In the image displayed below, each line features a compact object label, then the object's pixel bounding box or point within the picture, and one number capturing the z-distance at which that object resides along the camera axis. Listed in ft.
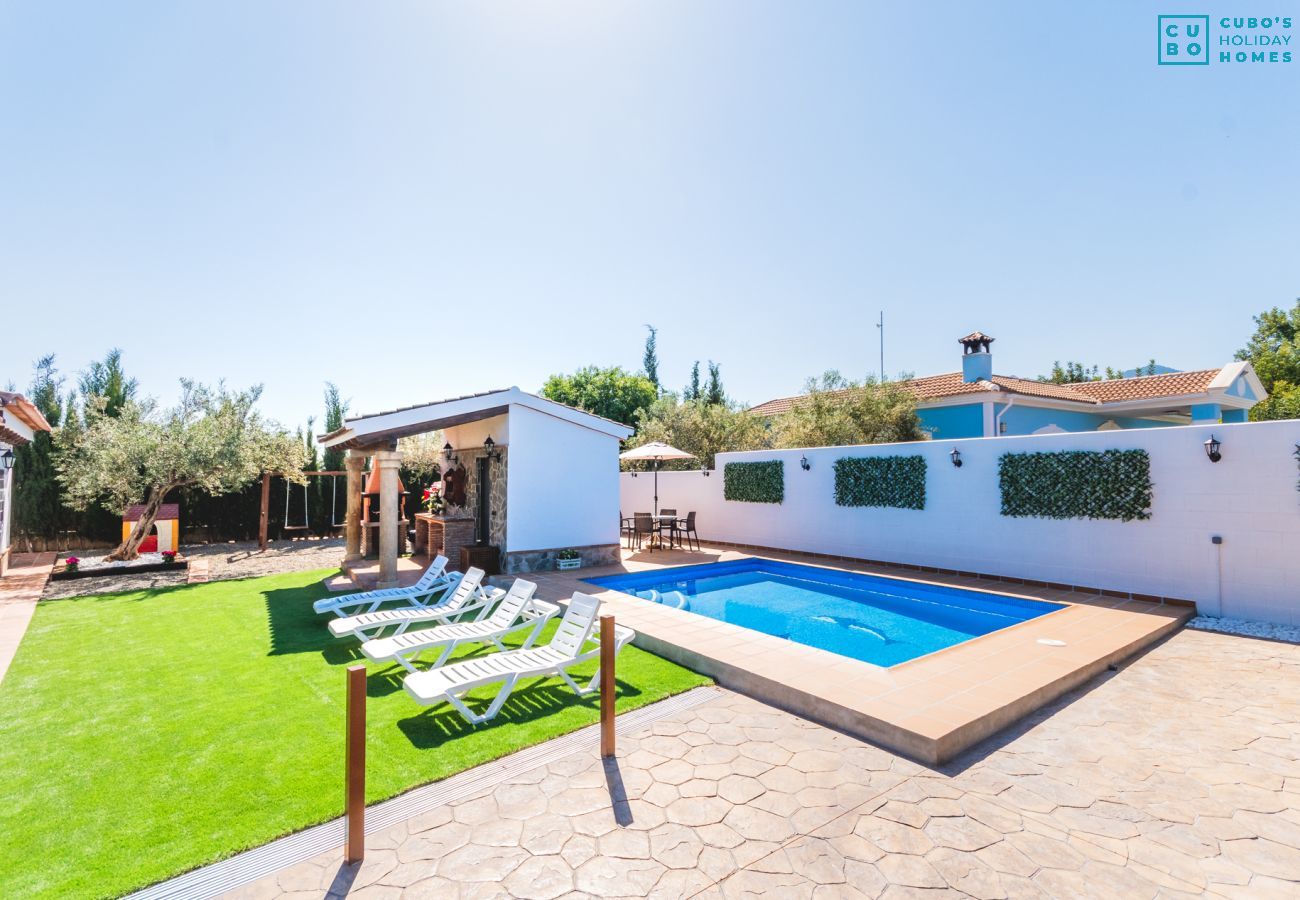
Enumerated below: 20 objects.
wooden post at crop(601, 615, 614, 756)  15.28
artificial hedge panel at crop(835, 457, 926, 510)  43.68
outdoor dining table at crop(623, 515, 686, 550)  55.31
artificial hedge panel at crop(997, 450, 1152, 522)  32.53
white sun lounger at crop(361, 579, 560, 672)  21.30
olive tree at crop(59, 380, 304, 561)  45.68
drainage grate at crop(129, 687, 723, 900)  10.40
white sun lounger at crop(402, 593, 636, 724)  17.28
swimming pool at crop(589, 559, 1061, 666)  29.55
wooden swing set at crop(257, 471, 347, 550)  57.72
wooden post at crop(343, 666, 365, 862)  11.05
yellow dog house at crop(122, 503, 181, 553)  51.65
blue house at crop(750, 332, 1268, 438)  63.62
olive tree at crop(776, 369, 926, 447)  64.95
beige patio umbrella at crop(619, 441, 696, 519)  52.90
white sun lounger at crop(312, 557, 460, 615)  30.37
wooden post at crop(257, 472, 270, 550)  57.93
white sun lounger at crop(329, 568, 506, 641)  25.72
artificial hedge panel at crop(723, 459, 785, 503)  54.39
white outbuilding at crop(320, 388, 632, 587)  38.06
